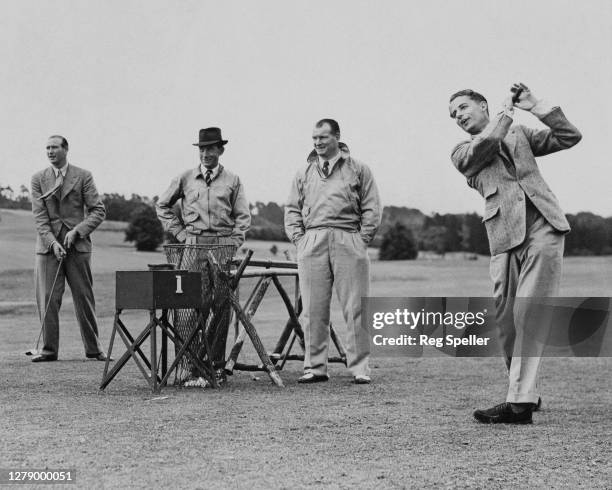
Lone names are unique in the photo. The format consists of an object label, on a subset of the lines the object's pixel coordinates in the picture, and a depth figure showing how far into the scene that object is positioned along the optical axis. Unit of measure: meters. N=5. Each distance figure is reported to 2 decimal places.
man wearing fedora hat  8.72
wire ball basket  8.02
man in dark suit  10.35
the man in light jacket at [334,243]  8.52
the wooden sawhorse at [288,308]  8.80
